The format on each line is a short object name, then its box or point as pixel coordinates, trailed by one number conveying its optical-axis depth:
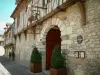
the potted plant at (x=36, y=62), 5.26
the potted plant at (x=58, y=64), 3.83
